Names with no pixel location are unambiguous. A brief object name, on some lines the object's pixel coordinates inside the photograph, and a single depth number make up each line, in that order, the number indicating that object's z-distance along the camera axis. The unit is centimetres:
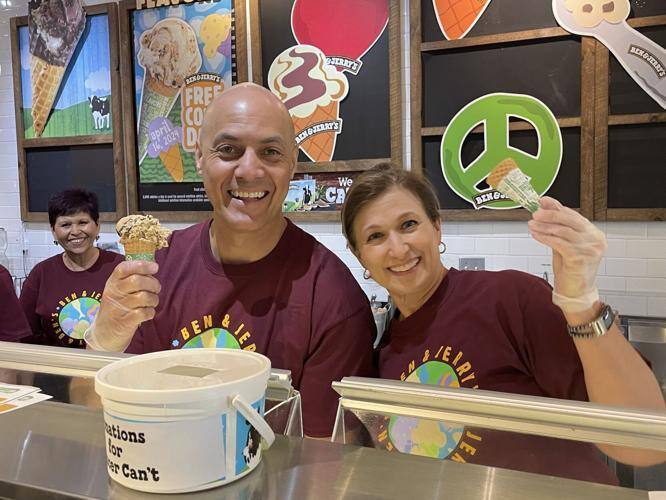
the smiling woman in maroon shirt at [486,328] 82
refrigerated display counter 71
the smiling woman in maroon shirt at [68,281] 332
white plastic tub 67
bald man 157
